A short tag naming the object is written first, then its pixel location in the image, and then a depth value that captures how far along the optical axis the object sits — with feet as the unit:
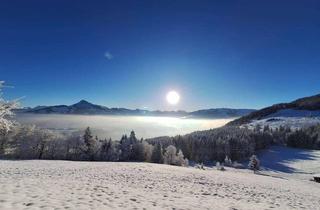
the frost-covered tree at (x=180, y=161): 145.95
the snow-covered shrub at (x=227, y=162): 202.05
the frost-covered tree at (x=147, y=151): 159.65
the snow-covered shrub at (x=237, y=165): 196.32
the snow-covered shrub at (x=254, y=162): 144.90
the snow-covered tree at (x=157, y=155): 154.16
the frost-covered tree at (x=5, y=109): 28.92
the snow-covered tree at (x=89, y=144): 141.23
